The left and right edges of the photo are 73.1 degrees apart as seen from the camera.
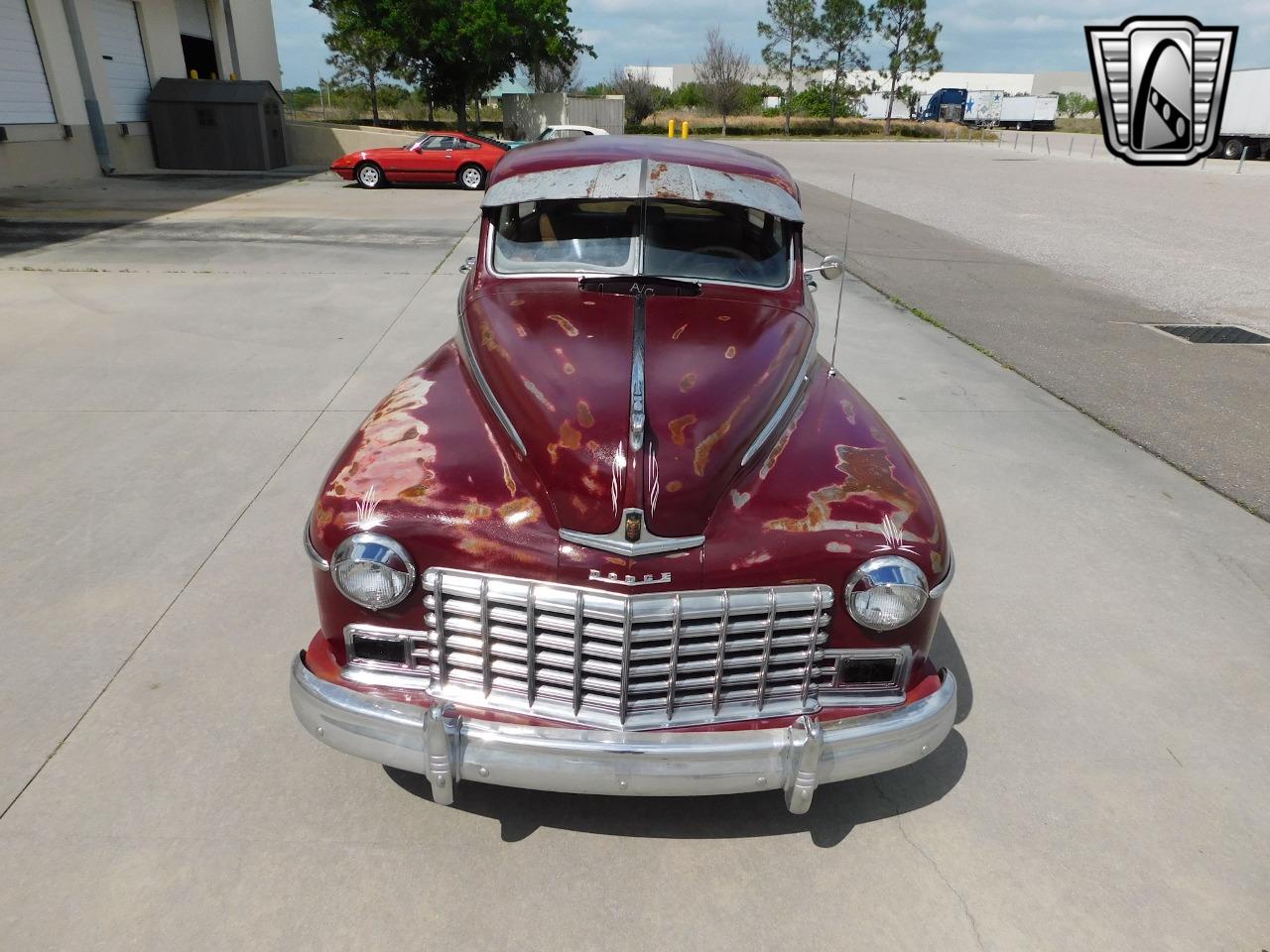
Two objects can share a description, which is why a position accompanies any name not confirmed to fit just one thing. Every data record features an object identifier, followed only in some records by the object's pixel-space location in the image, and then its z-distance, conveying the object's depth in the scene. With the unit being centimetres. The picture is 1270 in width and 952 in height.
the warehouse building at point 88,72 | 1619
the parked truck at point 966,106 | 6234
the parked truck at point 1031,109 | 6222
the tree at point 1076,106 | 7889
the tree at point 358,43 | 3496
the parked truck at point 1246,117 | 3144
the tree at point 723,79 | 6012
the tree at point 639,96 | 5468
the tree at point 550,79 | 4171
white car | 2098
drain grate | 823
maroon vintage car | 227
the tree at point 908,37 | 6438
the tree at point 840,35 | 6438
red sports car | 1856
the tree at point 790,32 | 6538
